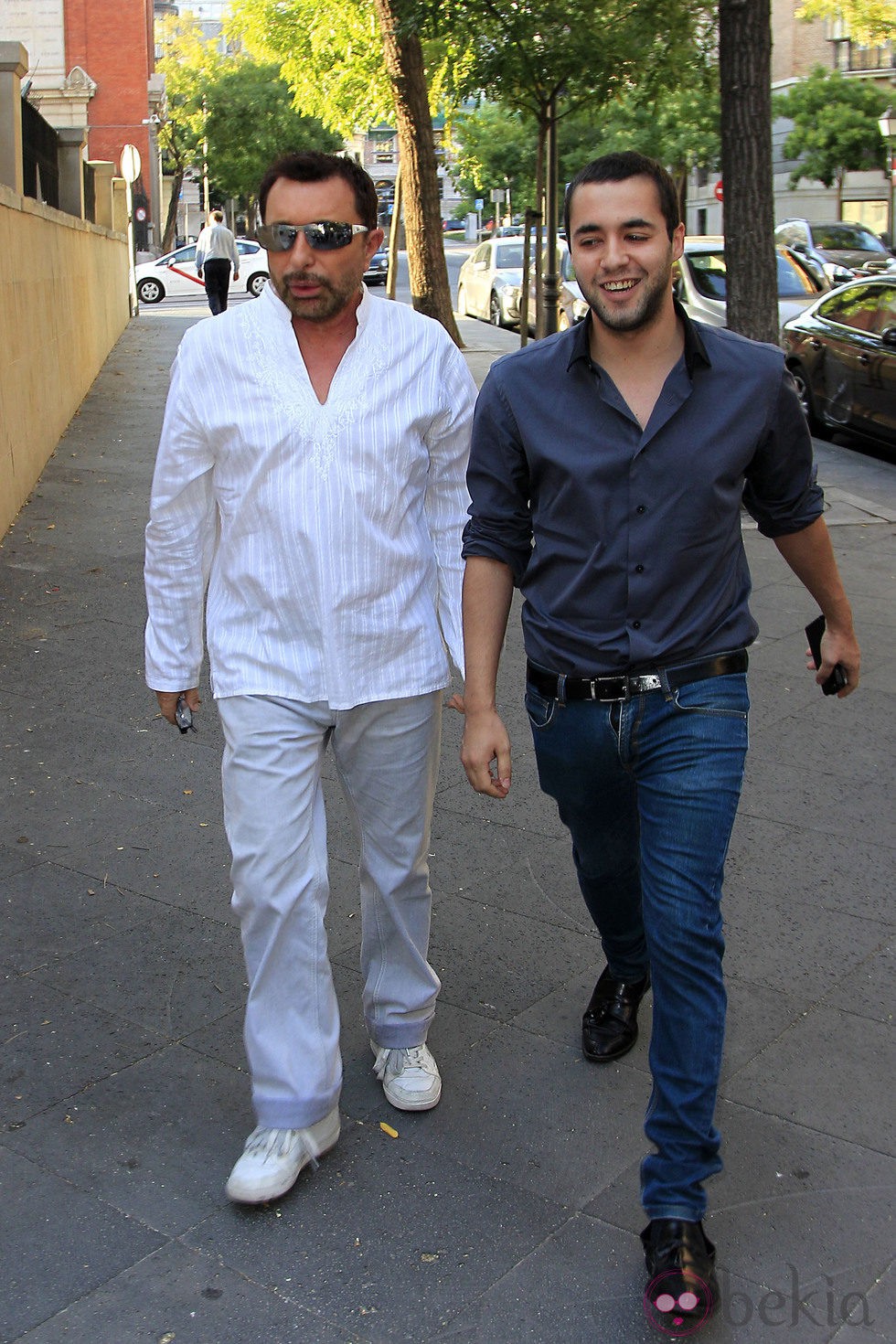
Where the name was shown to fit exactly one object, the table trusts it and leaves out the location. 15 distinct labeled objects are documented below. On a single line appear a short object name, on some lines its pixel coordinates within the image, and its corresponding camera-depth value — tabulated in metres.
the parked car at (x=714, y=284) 19.12
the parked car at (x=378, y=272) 39.22
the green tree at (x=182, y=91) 70.12
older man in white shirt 3.21
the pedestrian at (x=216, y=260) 22.11
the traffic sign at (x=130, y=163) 26.72
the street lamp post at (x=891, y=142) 42.12
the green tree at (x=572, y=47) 17.47
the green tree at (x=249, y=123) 67.50
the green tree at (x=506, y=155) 53.97
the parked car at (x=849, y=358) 14.06
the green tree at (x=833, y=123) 45.03
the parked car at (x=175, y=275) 36.59
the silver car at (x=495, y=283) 28.81
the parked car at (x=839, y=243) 27.25
